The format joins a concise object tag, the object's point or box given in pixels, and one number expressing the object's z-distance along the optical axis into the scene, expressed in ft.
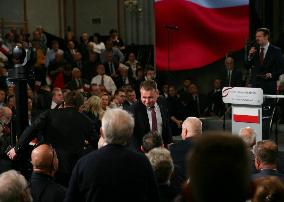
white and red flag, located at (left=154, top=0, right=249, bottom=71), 35.50
